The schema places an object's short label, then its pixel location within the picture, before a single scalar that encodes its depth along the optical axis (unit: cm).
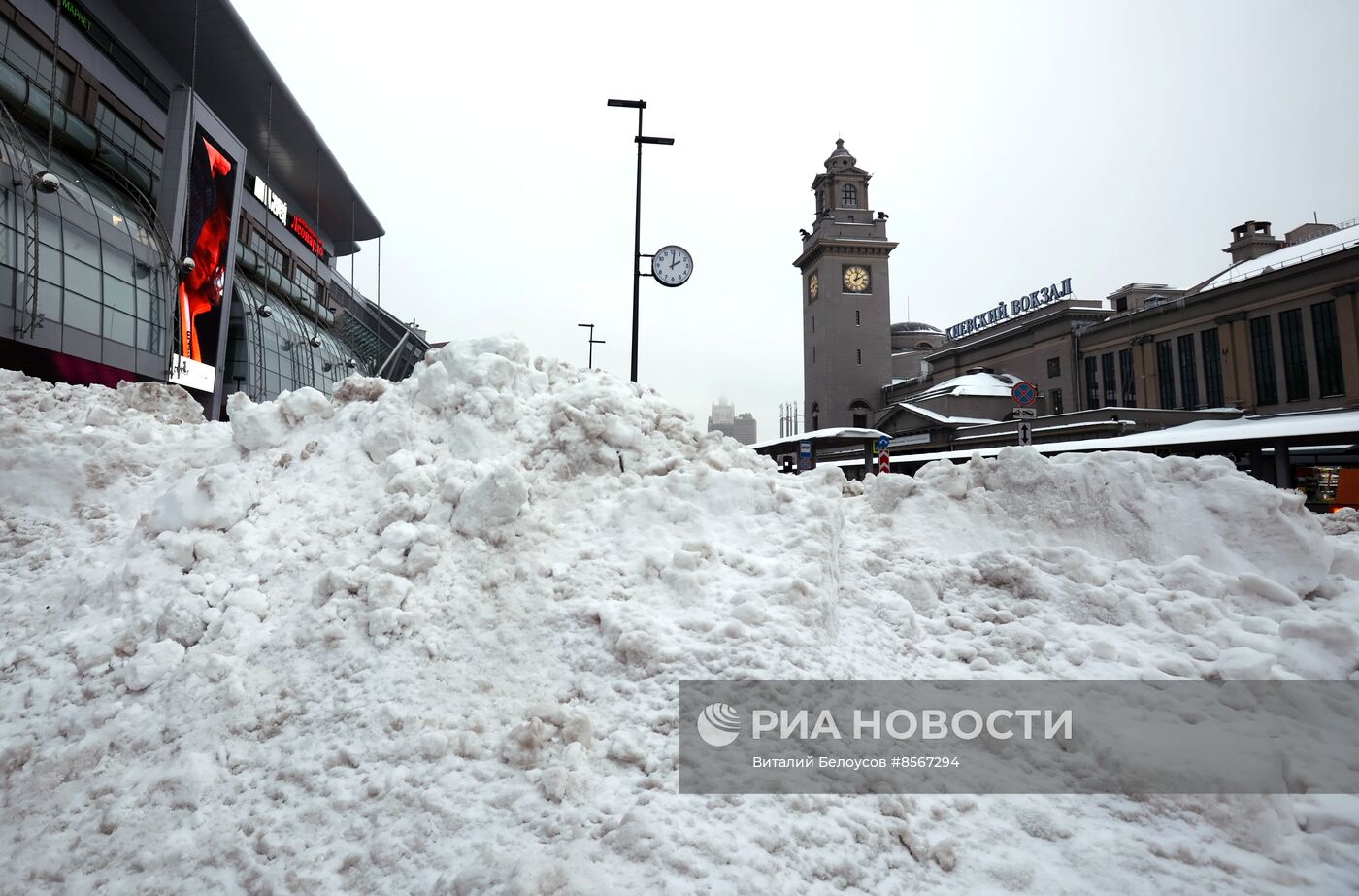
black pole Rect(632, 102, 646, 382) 1257
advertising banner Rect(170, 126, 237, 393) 2073
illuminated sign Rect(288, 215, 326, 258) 3588
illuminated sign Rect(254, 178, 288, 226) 3212
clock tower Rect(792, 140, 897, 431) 5400
